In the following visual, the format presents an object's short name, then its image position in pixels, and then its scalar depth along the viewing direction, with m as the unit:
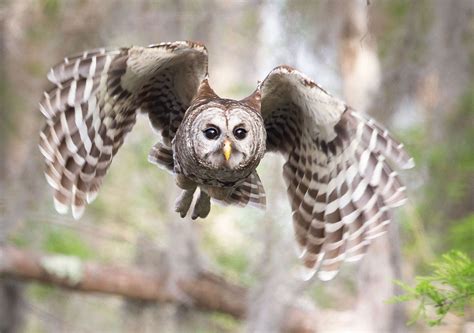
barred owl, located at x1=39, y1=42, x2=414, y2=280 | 10.30
